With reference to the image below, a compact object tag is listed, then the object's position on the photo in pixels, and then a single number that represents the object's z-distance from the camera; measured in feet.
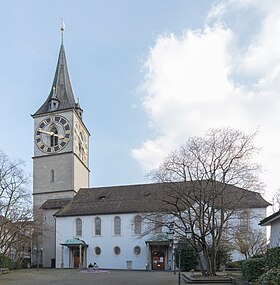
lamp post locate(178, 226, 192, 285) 87.08
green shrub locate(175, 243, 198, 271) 143.43
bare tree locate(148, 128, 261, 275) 93.81
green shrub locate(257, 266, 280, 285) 27.26
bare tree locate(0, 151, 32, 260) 132.77
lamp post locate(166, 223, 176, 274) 79.71
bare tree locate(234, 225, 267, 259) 127.13
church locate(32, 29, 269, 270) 163.84
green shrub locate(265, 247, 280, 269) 50.51
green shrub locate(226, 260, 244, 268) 134.47
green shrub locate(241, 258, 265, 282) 60.13
